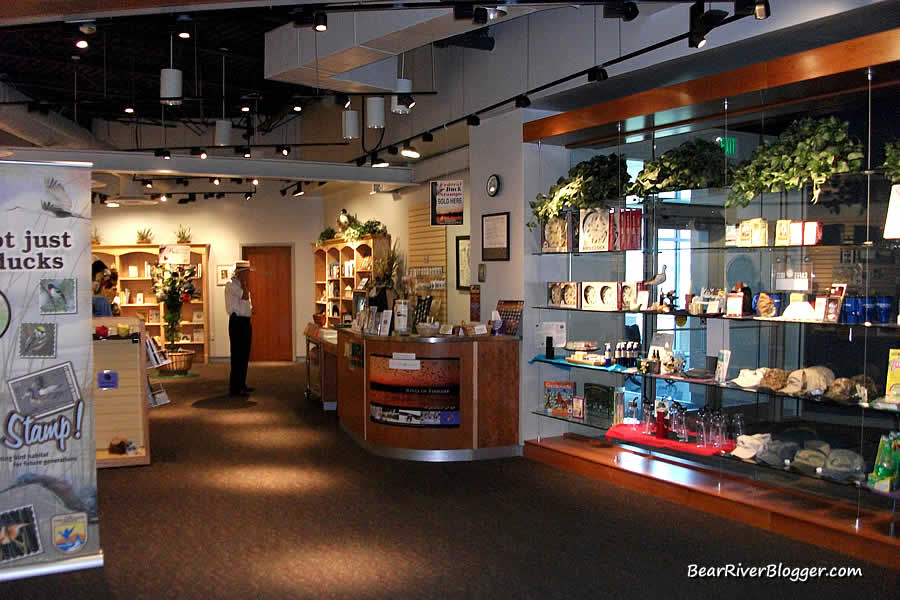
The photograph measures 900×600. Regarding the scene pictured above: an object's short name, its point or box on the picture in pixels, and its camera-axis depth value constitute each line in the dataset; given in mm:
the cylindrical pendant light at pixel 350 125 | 8797
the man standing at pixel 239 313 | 10477
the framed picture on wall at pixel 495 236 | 7359
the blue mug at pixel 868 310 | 4723
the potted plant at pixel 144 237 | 14680
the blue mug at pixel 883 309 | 4684
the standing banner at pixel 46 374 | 3830
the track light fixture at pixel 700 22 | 4434
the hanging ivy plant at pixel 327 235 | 13875
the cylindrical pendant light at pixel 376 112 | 8000
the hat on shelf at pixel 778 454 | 5289
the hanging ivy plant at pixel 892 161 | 4570
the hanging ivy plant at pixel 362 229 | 12148
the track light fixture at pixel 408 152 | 9008
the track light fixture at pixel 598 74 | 5723
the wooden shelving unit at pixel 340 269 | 12211
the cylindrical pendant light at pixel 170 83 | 6969
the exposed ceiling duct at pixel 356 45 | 5758
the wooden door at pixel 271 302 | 15414
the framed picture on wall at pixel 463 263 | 9844
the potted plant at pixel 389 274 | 11148
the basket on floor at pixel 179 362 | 12980
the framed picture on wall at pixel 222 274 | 15172
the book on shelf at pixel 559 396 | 7168
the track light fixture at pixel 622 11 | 4684
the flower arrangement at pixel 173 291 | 13500
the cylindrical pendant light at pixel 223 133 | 10356
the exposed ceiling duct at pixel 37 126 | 10492
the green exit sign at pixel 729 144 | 5656
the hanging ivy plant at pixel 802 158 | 4871
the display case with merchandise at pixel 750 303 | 4852
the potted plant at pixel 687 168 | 5777
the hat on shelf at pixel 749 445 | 5434
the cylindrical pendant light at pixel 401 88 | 7430
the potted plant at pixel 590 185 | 6562
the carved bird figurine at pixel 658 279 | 6227
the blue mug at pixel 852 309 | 4793
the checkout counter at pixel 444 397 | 7004
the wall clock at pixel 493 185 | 7434
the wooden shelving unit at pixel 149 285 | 14711
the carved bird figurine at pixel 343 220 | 13203
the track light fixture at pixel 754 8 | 4340
